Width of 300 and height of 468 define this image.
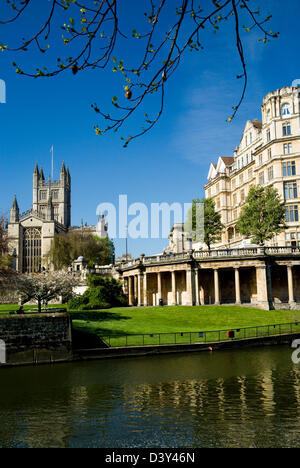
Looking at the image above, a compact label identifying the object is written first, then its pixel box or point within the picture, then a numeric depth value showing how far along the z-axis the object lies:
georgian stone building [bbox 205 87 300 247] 59.53
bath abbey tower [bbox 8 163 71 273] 120.81
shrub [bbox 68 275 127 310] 52.77
